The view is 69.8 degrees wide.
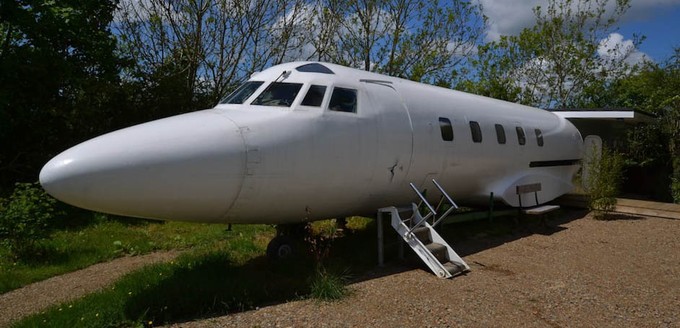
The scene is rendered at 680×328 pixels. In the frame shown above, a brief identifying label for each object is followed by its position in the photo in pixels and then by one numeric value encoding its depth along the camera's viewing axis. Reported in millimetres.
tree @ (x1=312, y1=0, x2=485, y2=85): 22234
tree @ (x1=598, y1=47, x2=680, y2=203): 15844
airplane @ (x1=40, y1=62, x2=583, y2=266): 4754
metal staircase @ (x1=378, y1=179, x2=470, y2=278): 6680
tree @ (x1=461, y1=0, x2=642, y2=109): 27000
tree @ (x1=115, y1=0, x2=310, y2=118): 16281
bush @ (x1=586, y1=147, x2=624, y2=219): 12117
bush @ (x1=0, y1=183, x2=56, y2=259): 7715
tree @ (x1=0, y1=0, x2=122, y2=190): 10914
